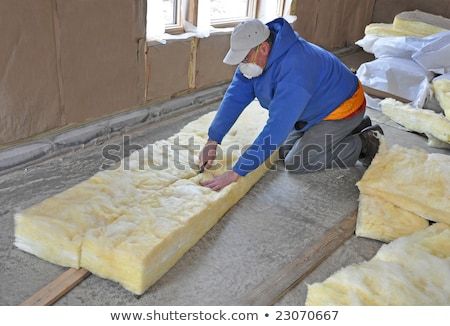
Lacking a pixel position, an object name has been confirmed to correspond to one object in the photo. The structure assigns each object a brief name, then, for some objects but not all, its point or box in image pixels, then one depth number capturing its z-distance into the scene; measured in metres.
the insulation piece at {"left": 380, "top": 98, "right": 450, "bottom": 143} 3.54
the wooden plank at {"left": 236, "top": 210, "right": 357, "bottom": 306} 1.98
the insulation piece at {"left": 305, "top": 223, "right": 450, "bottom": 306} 1.82
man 2.42
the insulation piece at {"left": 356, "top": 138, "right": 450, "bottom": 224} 2.46
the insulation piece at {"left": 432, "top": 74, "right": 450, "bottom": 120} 3.68
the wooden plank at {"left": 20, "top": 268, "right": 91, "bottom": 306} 1.84
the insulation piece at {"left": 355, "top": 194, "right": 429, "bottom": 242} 2.42
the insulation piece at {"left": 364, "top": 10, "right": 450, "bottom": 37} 4.77
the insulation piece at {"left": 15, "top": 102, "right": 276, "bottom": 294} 1.92
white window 3.53
